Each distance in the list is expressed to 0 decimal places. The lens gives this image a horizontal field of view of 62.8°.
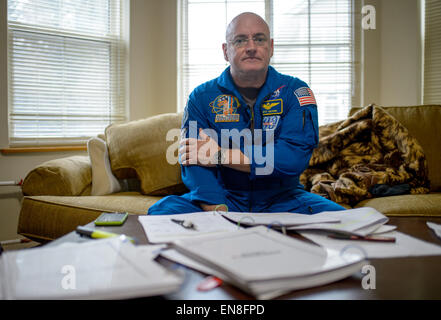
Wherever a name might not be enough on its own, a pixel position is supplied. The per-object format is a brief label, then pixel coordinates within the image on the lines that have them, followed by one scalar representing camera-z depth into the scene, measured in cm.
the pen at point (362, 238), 77
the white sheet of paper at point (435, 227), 86
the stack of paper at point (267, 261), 50
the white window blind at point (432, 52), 302
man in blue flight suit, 144
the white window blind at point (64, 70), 274
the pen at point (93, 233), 78
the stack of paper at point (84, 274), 47
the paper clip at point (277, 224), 83
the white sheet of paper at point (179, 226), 81
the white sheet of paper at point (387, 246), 70
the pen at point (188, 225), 87
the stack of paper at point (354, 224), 79
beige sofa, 183
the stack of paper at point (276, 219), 86
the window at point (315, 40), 331
